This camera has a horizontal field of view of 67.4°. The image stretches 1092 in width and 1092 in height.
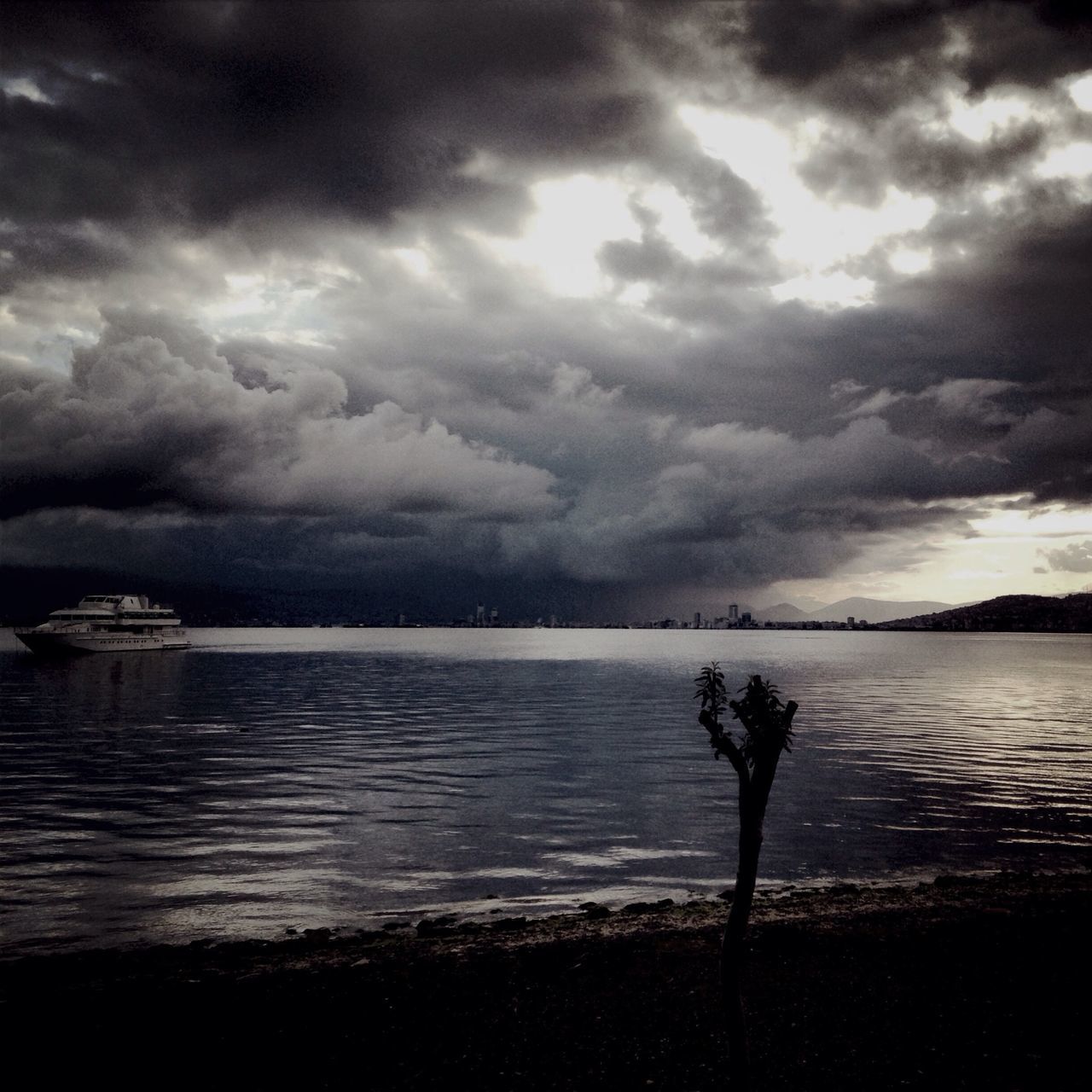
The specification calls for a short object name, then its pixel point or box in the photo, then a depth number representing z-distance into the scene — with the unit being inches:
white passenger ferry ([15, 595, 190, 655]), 7406.5
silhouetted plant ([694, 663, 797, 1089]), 400.2
